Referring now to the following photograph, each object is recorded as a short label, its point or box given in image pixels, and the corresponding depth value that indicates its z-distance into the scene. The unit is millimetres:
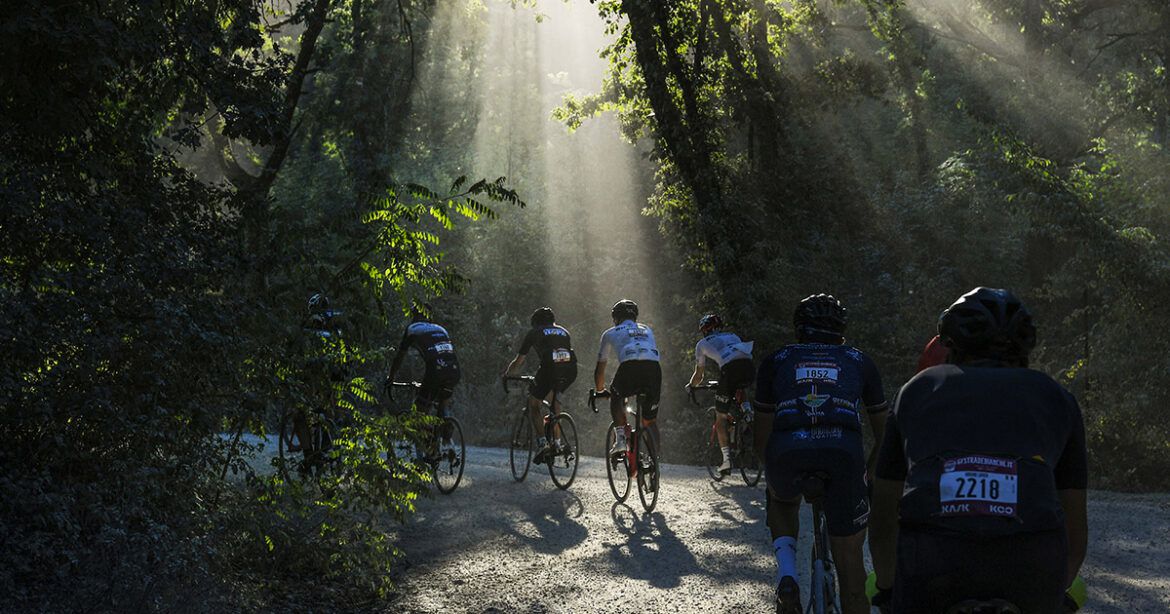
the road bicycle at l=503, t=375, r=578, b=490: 14750
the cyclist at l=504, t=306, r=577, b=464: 14586
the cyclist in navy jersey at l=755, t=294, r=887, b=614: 5969
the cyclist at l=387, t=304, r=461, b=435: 14078
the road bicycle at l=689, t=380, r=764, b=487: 15641
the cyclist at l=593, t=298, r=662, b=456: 13172
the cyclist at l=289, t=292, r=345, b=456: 8664
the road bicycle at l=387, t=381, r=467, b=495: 14102
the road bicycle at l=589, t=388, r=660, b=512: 12953
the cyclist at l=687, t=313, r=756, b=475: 14828
